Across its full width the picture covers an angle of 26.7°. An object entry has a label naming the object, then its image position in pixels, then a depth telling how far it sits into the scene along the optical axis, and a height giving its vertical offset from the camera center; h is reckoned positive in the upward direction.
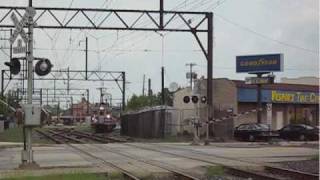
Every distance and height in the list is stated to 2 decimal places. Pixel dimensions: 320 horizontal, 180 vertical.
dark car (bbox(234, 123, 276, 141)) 46.28 -2.89
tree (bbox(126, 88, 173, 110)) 117.61 -1.85
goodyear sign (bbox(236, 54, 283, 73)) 51.81 +2.15
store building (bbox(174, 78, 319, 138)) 52.64 -1.05
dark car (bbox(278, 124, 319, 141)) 49.69 -3.08
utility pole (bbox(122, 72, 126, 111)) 82.54 +1.10
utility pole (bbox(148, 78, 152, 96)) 108.91 +0.58
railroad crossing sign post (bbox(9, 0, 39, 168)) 21.05 +0.54
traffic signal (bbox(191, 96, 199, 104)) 39.32 -0.50
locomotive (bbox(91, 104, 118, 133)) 72.50 -3.39
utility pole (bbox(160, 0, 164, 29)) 40.16 +4.66
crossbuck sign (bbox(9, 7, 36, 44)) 21.38 +2.08
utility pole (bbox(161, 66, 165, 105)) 73.69 +1.46
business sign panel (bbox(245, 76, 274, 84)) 47.81 +0.77
